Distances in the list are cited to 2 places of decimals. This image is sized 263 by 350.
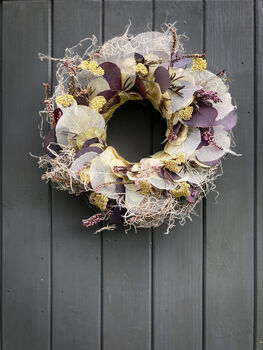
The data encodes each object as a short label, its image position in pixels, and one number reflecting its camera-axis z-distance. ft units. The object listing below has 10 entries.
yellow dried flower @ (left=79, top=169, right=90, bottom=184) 2.69
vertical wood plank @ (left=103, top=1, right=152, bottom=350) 3.22
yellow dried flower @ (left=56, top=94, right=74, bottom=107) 2.66
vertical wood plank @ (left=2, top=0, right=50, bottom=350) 3.28
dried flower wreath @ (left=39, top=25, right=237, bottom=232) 2.71
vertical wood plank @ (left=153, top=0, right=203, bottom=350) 3.22
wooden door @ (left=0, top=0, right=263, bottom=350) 3.23
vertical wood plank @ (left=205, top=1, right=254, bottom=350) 3.23
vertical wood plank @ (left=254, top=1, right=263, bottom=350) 3.25
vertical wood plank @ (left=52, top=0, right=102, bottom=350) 3.24
